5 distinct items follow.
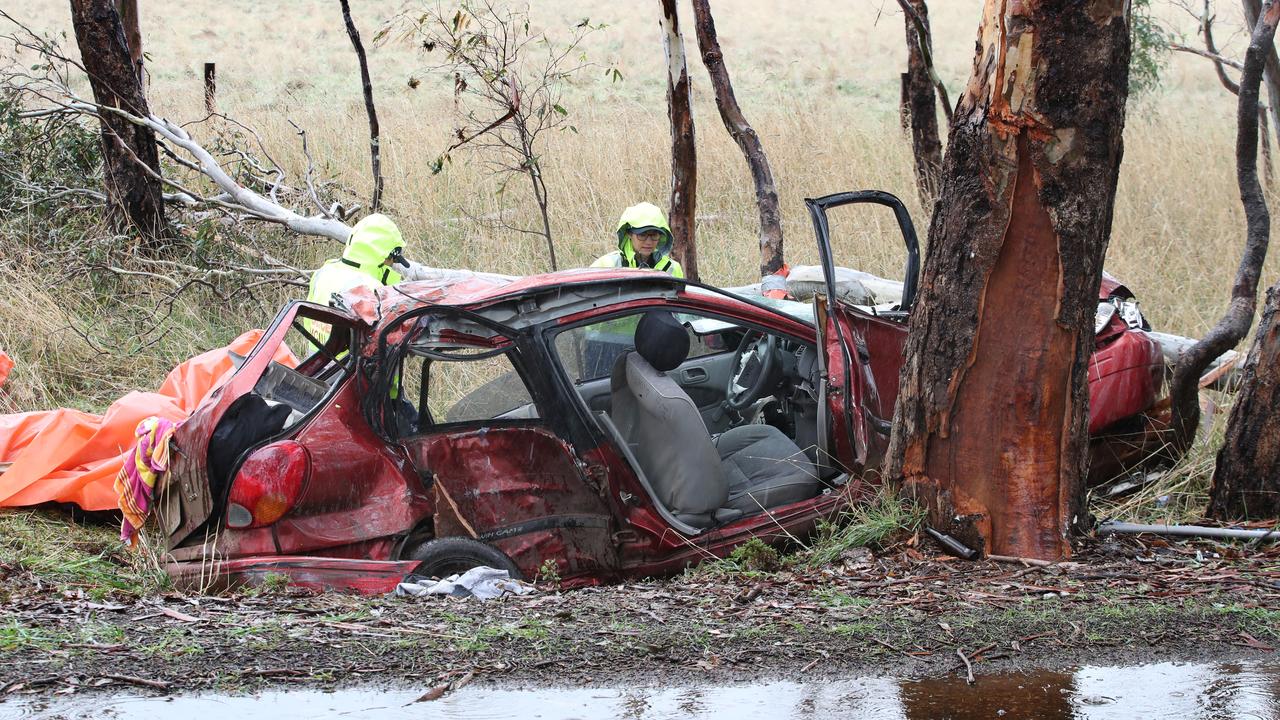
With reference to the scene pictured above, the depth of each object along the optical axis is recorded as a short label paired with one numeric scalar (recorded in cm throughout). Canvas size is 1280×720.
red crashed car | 870
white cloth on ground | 884
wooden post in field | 2630
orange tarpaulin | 1189
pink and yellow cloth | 903
